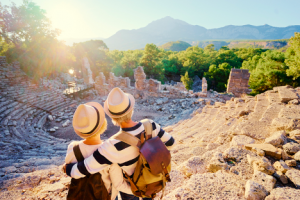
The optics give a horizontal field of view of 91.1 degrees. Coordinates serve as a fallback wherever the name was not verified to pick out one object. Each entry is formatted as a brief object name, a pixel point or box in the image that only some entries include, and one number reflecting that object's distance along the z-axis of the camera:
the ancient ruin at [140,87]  14.30
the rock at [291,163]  2.52
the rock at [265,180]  2.03
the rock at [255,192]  1.87
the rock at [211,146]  3.85
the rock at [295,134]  3.33
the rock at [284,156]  2.71
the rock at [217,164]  2.63
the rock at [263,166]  2.31
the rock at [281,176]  2.19
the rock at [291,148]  2.82
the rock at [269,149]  2.75
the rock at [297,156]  2.64
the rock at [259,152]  2.76
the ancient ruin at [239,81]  11.59
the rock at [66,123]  9.88
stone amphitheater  2.16
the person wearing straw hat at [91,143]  1.67
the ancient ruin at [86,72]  19.34
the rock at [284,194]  1.76
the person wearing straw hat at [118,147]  1.51
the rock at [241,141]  3.38
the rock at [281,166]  2.34
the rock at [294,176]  2.10
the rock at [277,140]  3.08
